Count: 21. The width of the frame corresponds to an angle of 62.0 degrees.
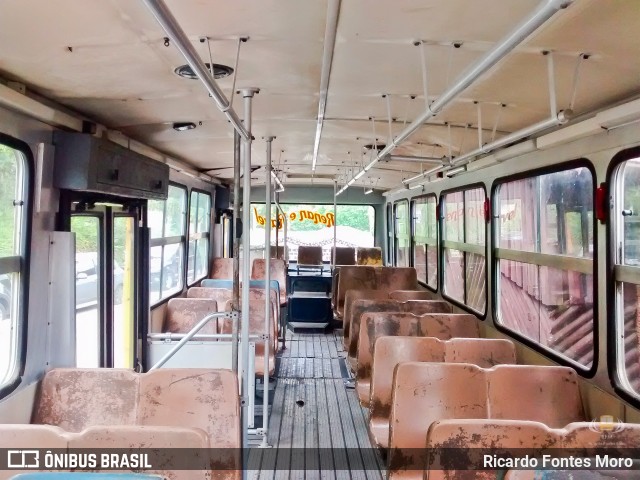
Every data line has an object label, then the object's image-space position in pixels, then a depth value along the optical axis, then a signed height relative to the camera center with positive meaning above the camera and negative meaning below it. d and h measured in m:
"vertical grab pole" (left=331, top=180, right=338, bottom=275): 8.46 -0.15
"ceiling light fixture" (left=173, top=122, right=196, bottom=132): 3.90 +0.91
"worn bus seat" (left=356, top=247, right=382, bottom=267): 9.96 -0.15
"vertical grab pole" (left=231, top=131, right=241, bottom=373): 2.99 -0.01
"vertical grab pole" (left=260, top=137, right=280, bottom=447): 3.93 -0.58
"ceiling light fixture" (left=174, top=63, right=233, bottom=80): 2.50 +0.85
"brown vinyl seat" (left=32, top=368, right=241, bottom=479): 2.56 -0.74
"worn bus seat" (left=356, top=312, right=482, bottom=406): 4.17 -0.63
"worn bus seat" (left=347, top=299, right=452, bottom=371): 4.87 -0.56
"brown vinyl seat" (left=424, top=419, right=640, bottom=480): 1.80 -0.65
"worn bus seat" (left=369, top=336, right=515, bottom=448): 3.33 -0.67
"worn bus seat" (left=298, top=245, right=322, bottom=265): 10.02 -0.13
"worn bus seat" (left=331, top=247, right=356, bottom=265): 10.00 -0.15
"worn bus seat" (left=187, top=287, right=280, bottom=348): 5.72 -0.50
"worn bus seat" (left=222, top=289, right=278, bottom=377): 4.77 -0.74
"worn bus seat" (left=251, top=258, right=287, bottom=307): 7.77 -0.36
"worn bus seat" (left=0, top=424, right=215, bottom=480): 1.75 -0.64
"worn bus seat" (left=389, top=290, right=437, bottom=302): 5.87 -0.52
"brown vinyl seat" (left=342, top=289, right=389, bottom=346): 5.48 -0.53
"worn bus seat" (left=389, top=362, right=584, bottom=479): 2.68 -0.74
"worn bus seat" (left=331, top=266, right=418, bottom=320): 6.93 -0.42
